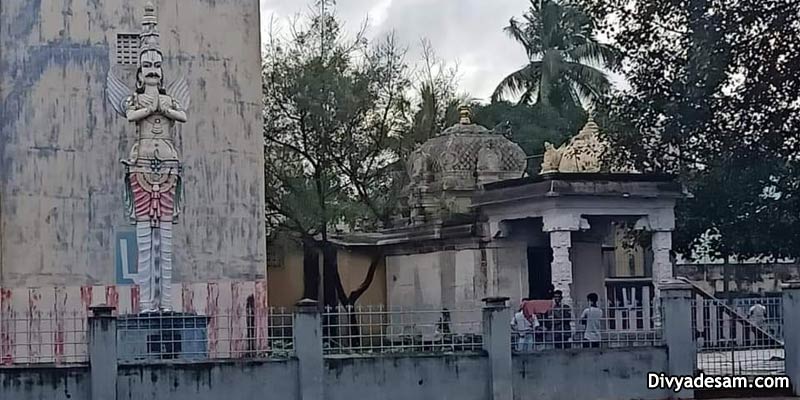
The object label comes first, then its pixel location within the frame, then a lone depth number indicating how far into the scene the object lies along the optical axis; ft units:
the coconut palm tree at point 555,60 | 149.18
